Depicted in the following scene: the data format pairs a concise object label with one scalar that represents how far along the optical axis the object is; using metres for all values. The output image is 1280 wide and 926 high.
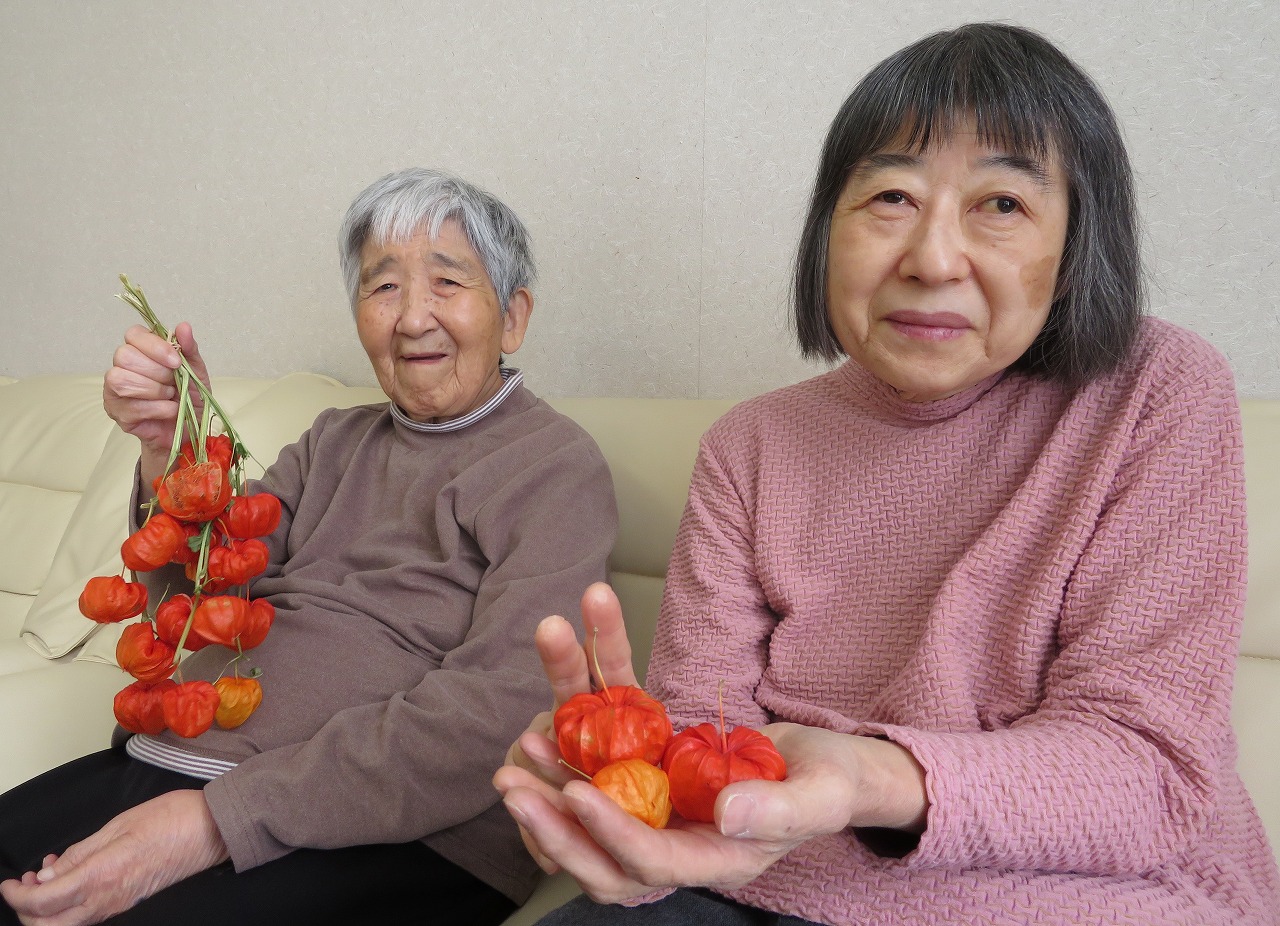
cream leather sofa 1.00
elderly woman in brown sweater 0.95
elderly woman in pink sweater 0.65
